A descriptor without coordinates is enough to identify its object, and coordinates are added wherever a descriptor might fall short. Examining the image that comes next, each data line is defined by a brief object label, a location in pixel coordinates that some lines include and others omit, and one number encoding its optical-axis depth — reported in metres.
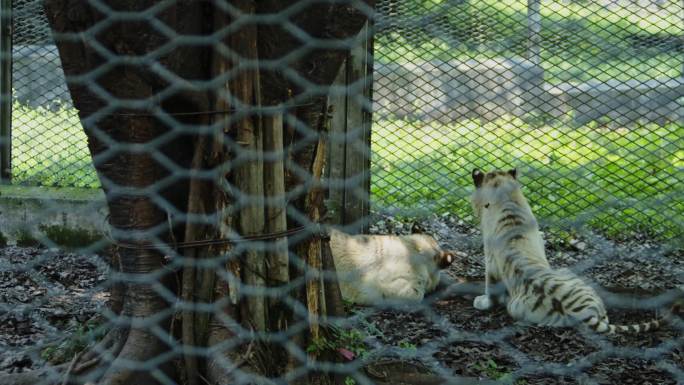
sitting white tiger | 6.42
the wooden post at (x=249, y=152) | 4.10
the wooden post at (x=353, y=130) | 7.09
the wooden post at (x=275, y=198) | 4.22
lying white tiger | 7.55
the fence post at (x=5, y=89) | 8.77
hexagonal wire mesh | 4.11
